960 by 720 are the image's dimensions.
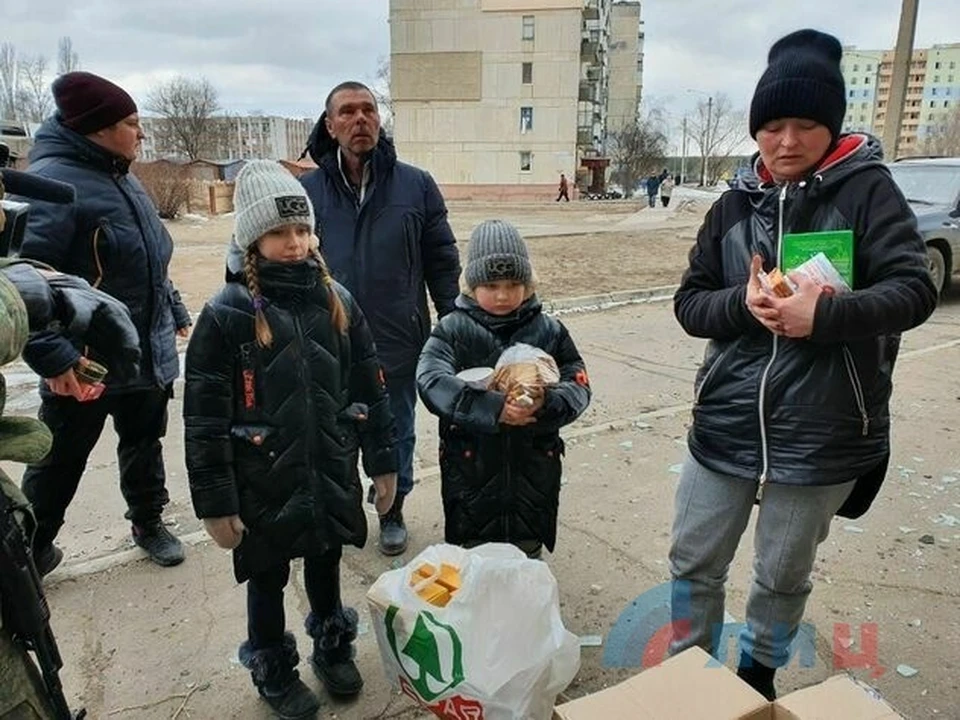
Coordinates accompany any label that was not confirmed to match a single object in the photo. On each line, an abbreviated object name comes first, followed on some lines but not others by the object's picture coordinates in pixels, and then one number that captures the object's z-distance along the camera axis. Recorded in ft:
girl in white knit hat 6.91
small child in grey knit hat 8.36
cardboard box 5.39
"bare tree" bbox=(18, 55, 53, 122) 180.60
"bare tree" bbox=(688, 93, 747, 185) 234.99
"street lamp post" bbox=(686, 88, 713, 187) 236.02
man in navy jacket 10.20
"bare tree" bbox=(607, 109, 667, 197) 172.86
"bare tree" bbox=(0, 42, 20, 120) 181.88
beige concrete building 141.59
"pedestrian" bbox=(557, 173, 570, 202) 128.88
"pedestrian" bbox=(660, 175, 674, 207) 116.16
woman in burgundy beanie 9.04
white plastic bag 6.33
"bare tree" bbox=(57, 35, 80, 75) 175.61
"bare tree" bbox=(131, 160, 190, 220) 64.23
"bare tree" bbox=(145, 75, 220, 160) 177.68
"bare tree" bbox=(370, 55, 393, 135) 153.39
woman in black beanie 6.04
